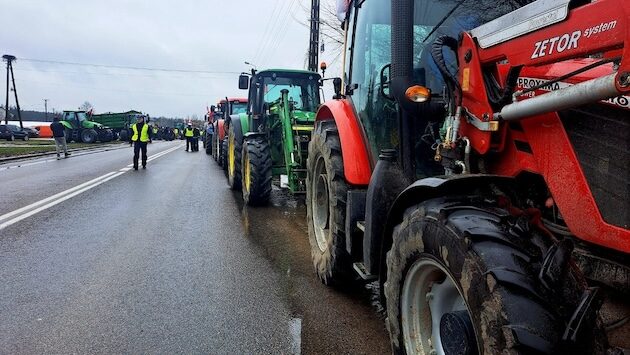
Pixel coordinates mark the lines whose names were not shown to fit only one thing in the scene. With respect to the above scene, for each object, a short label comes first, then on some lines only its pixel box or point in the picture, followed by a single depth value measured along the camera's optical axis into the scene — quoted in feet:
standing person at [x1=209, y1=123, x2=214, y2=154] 87.30
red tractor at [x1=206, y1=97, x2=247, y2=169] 60.39
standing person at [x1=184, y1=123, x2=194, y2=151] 98.32
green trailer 142.92
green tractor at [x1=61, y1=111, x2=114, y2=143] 123.75
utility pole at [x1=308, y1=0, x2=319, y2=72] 72.08
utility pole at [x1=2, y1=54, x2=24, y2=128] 159.74
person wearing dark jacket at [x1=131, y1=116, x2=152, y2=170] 50.67
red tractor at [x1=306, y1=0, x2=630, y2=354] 5.63
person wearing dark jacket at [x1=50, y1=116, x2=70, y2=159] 65.77
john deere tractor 26.37
